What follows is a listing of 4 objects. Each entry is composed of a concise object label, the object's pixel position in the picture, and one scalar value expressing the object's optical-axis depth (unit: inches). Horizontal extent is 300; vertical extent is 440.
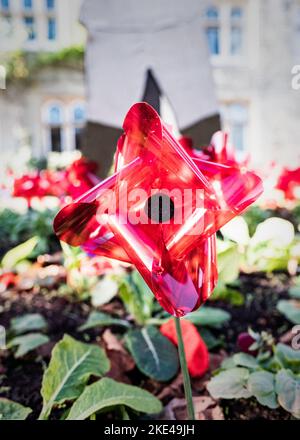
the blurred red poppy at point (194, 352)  26.6
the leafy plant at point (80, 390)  20.9
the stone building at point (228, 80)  323.6
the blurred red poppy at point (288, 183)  48.9
